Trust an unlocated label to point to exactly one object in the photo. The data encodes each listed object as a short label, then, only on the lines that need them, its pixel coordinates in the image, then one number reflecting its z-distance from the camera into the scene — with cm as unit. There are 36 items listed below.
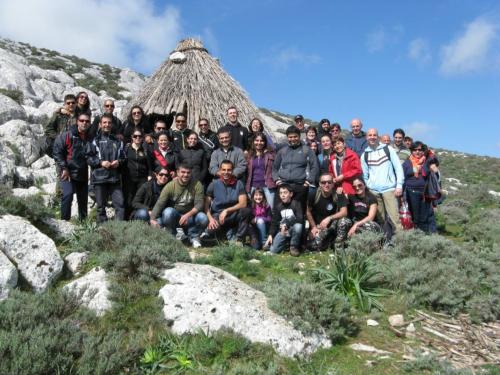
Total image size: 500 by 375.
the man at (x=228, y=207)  712
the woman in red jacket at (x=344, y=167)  742
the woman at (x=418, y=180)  793
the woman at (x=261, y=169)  761
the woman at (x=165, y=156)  741
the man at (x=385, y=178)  732
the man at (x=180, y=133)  787
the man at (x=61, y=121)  761
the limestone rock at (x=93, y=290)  412
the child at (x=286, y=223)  695
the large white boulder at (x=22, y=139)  1217
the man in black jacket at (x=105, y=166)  683
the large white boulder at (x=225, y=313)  384
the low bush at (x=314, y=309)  402
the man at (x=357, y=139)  838
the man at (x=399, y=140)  884
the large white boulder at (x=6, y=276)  401
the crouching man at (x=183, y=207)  690
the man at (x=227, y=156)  752
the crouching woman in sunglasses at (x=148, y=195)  695
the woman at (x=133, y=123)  783
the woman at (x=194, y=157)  755
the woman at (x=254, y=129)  814
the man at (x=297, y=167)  729
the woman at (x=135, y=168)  722
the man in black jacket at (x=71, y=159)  668
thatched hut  980
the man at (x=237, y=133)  818
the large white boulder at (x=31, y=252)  444
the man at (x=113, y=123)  730
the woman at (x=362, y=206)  701
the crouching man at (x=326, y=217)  704
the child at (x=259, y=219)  729
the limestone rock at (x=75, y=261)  491
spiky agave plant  486
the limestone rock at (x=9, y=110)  1376
